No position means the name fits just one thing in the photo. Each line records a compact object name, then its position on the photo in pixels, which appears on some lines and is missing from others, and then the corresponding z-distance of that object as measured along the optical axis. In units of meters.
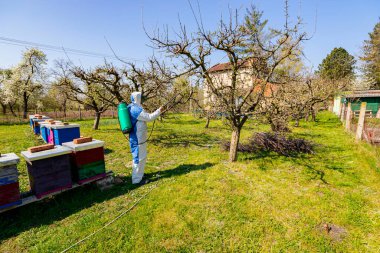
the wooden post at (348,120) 11.22
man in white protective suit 4.93
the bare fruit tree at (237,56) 5.28
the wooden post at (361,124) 8.05
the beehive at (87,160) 4.12
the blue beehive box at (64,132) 7.12
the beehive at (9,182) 3.24
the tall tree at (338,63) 36.62
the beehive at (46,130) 7.81
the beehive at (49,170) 3.56
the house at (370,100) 19.86
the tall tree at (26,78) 25.25
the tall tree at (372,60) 27.28
